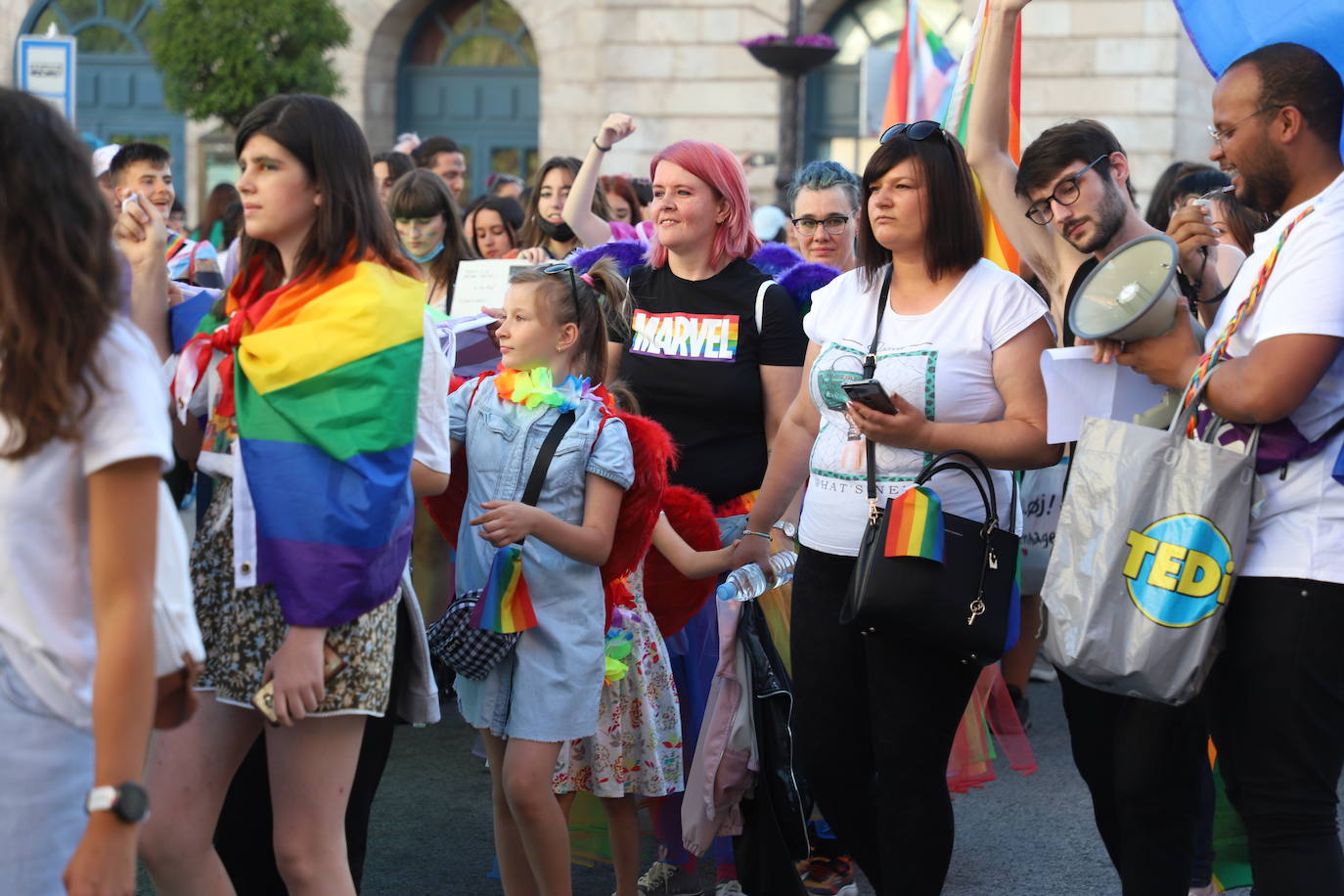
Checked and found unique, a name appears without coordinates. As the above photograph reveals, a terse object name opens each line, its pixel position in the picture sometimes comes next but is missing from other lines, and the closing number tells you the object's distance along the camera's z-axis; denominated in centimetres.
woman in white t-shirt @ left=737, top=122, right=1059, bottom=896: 365
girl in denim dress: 376
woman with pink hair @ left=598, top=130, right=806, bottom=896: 464
